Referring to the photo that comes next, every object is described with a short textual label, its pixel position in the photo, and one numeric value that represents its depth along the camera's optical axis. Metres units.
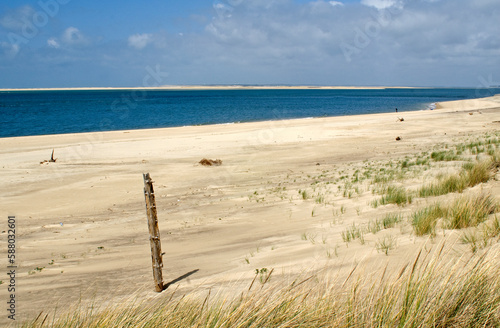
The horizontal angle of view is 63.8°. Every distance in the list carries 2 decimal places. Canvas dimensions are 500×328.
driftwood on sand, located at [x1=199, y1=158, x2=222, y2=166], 16.78
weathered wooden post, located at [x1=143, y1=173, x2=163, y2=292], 5.42
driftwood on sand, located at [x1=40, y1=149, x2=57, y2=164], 18.19
